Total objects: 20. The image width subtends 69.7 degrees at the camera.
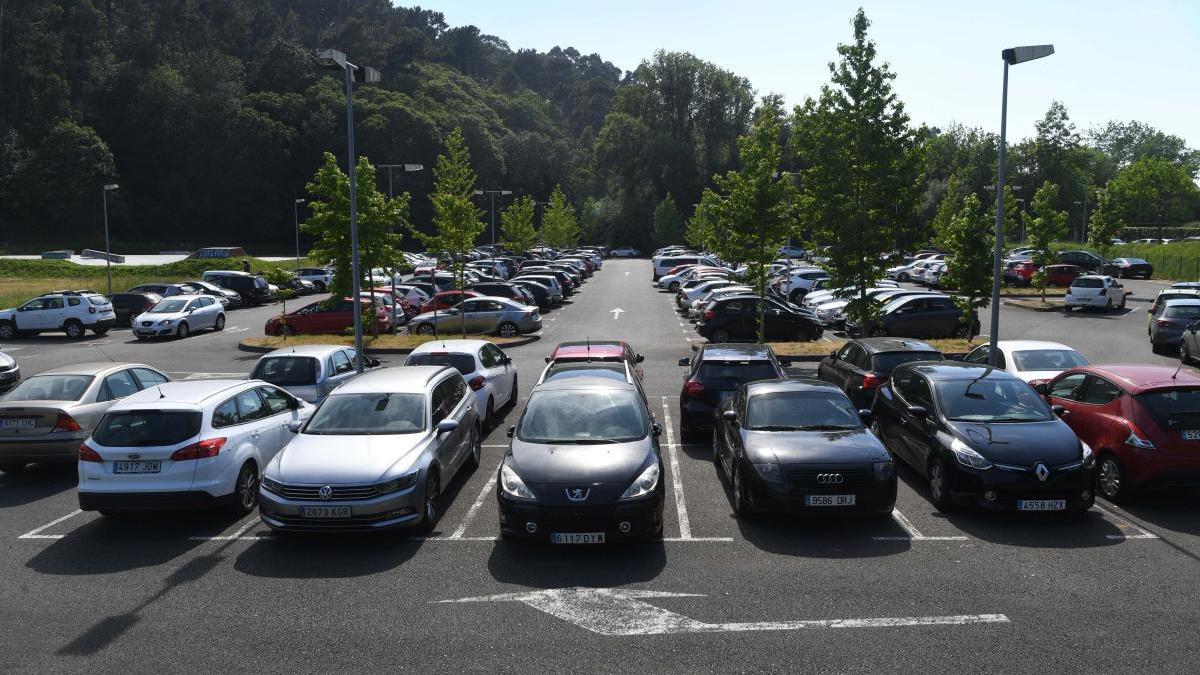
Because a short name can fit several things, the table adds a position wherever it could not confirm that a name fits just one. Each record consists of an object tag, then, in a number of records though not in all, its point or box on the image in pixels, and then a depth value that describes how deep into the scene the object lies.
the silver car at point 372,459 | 8.97
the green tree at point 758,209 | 25.23
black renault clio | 9.68
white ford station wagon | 9.58
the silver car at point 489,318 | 29.50
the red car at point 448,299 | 32.22
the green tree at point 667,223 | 92.81
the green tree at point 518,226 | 66.00
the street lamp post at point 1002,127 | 17.06
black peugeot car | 8.59
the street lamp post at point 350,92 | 16.98
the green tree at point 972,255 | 26.05
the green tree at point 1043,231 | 39.34
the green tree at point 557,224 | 79.94
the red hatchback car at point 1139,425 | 10.12
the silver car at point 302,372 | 14.70
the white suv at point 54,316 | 31.45
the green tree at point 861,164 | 23.25
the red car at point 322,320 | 29.38
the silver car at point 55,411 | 11.86
